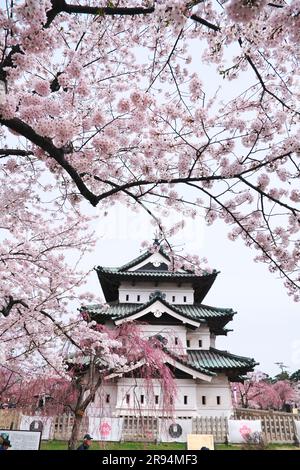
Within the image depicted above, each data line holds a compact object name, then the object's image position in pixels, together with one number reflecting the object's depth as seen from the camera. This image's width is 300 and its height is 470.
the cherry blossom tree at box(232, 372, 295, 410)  31.88
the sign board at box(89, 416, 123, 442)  12.09
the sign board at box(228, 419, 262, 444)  12.33
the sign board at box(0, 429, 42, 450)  5.60
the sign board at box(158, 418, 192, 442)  12.46
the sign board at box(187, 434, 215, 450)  9.38
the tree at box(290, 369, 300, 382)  50.95
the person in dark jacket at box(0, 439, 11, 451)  5.37
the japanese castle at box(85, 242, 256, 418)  13.98
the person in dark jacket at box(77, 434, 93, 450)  6.58
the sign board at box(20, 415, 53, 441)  12.24
